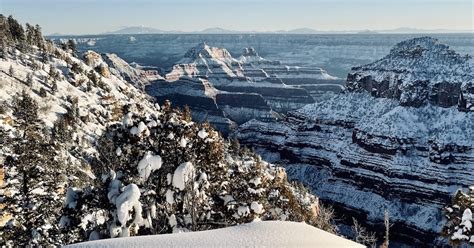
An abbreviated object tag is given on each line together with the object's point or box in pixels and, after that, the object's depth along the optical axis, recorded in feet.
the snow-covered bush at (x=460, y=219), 92.07
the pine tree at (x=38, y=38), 345.31
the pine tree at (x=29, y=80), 246.82
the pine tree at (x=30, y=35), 345.31
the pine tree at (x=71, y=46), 436.06
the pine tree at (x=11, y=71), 249.43
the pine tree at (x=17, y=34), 323.78
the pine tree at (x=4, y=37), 287.69
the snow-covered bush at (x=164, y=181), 73.26
